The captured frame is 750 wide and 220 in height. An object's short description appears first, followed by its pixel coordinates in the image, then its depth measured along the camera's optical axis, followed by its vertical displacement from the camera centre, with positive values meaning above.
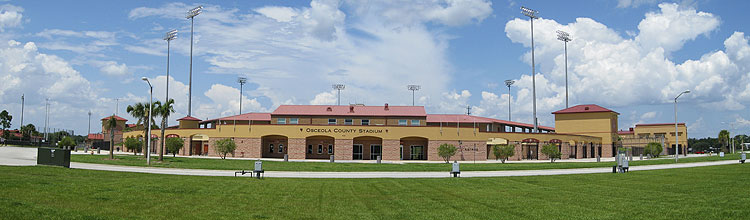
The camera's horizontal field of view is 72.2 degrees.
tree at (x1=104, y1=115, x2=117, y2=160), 63.35 +2.11
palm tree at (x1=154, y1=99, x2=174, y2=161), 46.66 +2.67
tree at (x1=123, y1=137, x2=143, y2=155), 62.53 -0.59
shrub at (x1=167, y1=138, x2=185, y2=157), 55.56 -0.48
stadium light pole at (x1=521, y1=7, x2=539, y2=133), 83.81 +17.71
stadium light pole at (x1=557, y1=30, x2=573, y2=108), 93.15 +19.40
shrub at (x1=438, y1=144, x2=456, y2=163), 54.00 -0.87
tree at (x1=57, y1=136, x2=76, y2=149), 72.81 -0.66
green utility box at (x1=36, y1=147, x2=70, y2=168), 30.28 -1.12
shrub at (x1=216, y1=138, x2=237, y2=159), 55.25 -0.62
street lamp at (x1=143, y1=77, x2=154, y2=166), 39.25 +0.72
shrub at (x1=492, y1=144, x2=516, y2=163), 55.28 -0.83
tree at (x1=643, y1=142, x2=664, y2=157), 74.12 -0.58
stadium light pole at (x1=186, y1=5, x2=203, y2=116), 81.06 +17.41
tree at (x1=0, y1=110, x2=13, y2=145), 111.06 +4.06
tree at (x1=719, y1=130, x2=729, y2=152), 104.81 +1.79
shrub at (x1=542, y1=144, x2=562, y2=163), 57.81 -0.83
